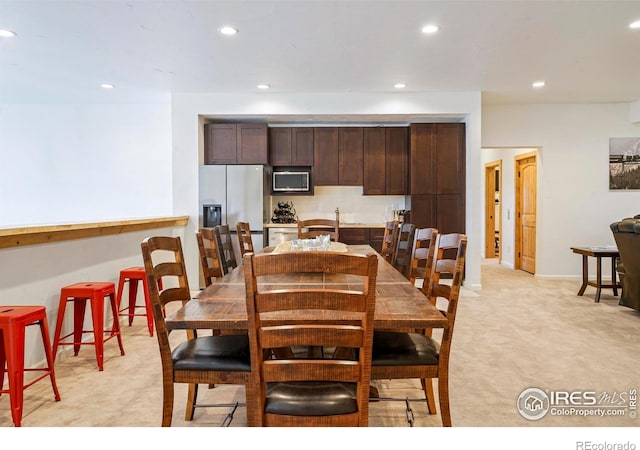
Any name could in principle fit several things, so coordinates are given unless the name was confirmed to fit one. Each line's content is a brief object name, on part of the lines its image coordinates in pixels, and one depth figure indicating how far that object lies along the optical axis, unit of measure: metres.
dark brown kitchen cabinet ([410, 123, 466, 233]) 5.97
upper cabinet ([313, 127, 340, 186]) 6.23
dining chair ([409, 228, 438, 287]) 2.66
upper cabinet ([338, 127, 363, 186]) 6.22
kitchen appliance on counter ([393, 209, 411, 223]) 6.19
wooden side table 4.88
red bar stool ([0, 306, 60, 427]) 2.10
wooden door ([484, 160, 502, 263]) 9.25
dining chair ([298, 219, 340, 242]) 4.52
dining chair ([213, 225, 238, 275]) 3.06
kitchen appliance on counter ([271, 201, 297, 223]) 6.47
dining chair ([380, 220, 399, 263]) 3.90
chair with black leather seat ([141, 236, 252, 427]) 1.76
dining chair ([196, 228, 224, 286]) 2.61
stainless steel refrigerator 5.71
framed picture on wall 6.41
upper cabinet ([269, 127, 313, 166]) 6.22
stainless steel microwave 6.27
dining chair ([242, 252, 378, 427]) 1.26
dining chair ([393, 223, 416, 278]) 3.37
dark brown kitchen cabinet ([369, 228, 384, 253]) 6.11
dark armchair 4.10
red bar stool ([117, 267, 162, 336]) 3.73
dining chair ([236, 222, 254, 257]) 3.46
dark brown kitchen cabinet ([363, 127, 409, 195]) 6.20
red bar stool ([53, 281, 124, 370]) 2.90
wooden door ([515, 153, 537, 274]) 7.00
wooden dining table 1.53
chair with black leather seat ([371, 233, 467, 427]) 1.82
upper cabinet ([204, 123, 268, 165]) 5.95
